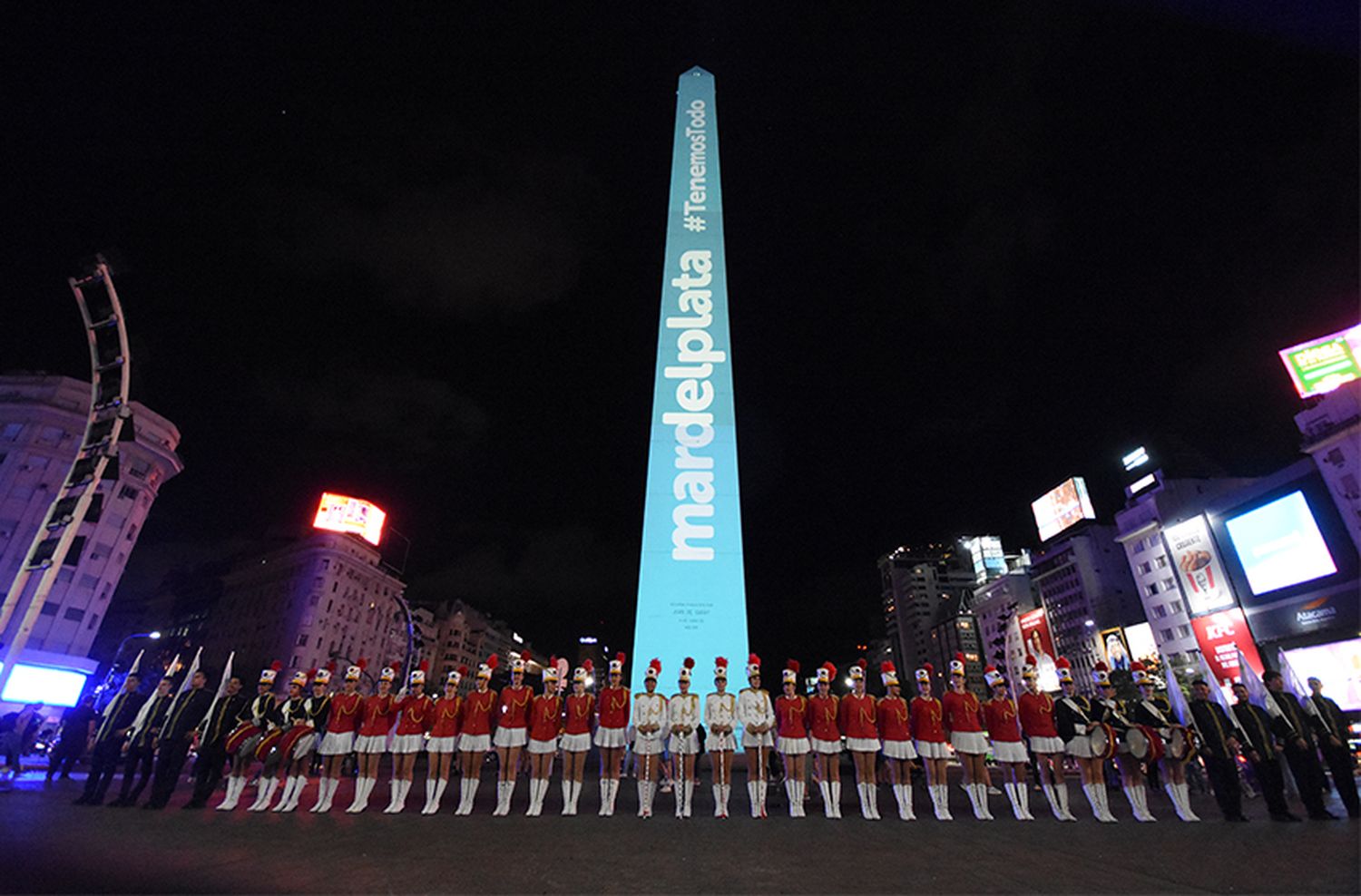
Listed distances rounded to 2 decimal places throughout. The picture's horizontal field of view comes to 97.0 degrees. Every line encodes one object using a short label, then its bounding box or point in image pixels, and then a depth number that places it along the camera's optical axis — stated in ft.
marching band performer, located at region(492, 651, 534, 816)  27.30
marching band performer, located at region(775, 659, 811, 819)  27.63
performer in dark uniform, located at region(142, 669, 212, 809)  28.58
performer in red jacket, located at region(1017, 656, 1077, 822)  27.40
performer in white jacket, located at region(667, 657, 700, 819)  26.81
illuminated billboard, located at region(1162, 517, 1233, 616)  156.35
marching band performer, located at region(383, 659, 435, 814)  27.89
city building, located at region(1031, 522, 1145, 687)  249.14
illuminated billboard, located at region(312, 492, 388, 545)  197.36
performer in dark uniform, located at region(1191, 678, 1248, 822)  26.37
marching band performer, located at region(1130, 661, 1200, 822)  26.71
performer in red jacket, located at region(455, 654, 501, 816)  27.89
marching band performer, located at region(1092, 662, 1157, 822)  26.25
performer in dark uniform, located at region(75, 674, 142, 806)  29.50
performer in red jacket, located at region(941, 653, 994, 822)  26.96
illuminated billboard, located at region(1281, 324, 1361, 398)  118.52
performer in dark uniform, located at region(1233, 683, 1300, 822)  26.30
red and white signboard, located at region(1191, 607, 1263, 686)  138.10
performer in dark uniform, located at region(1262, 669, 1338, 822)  26.30
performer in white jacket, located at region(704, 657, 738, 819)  27.07
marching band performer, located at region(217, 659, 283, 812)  28.58
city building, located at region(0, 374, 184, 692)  153.28
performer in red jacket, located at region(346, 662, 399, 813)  28.22
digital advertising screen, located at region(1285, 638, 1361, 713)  102.78
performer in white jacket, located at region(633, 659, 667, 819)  27.30
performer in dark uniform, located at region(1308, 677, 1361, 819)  26.61
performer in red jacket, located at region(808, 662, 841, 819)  26.76
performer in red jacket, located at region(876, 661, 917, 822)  28.19
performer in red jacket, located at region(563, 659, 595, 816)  27.91
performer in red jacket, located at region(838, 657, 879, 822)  26.84
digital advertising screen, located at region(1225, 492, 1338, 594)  116.88
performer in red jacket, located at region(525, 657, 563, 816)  27.56
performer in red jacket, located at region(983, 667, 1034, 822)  26.73
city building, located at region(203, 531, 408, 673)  221.66
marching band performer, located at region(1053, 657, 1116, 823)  26.48
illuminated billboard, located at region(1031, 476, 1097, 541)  248.11
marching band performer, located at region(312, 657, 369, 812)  28.30
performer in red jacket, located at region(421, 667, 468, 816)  27.89
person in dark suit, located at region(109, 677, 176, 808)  29.86
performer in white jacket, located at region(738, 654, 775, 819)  27.53
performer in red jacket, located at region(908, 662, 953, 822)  26.89
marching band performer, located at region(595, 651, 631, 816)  27.99
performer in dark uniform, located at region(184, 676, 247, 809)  28.99
